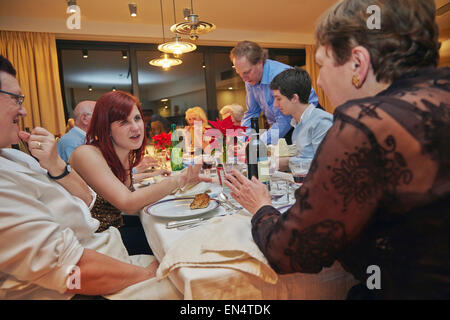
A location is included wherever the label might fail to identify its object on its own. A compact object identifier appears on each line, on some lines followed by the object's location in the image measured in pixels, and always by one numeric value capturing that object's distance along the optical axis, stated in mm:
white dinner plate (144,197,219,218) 1067
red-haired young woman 1300
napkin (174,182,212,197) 1505
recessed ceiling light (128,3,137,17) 4123
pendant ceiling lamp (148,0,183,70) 4078
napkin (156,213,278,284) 699
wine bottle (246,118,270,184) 1169
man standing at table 3027
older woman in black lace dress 581
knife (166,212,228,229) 1002
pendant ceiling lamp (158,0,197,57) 3408
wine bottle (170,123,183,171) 2250
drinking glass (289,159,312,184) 1281
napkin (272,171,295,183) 1604
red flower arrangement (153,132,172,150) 2230
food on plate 1150
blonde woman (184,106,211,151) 2832
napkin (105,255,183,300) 861
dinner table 689
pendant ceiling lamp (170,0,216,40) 2855
